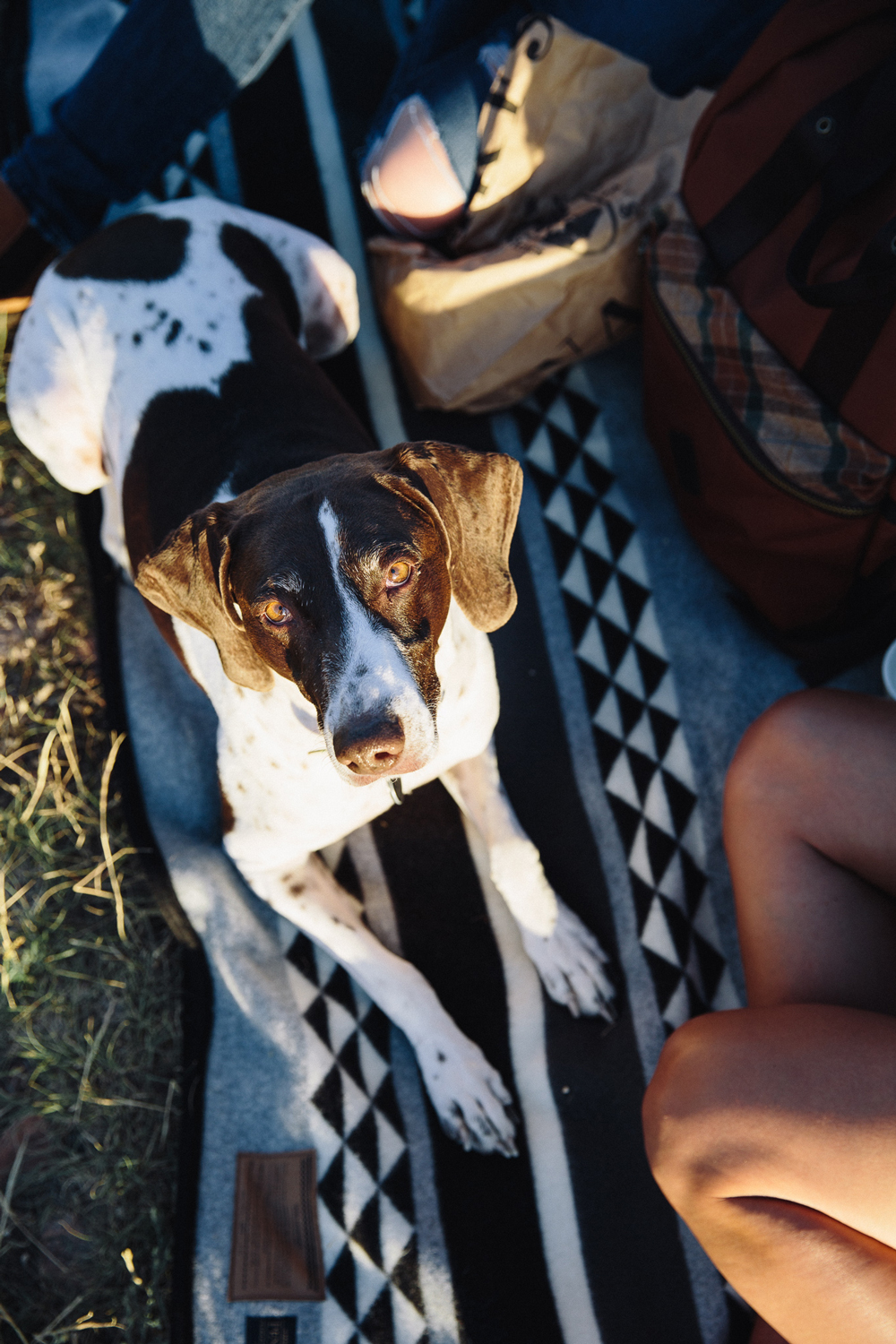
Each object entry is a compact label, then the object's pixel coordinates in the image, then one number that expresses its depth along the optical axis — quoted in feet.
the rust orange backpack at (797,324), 7.60
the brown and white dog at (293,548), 6.04
